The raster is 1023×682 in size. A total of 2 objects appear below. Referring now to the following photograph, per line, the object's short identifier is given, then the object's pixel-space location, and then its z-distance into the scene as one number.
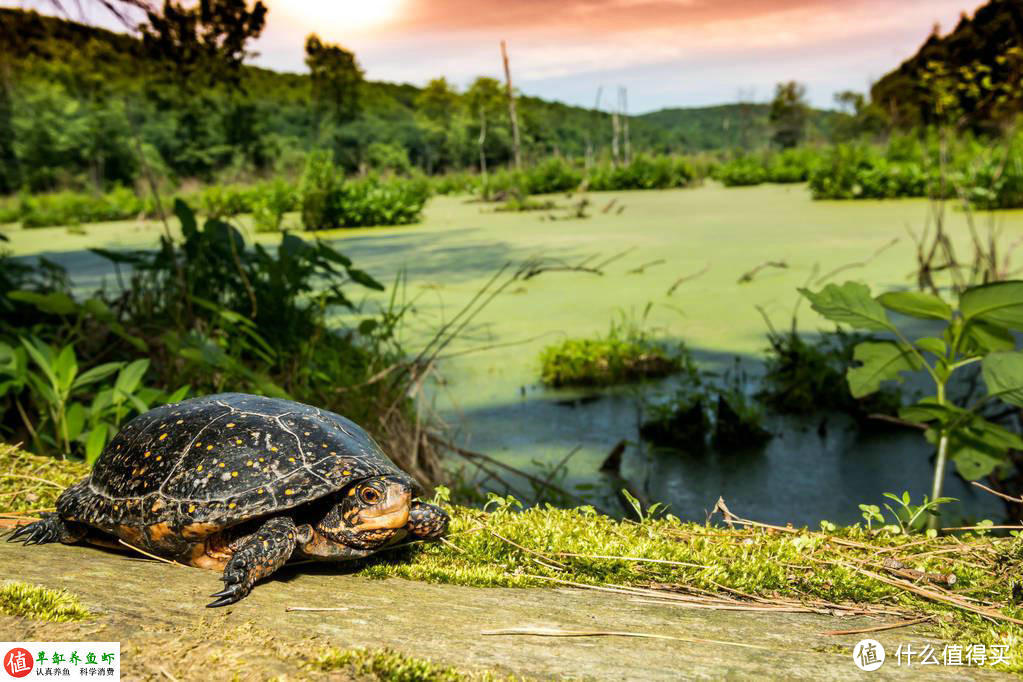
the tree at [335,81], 31.09
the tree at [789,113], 44.31
